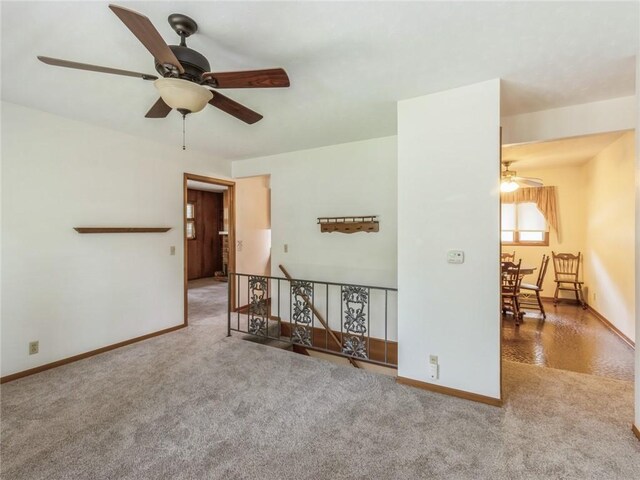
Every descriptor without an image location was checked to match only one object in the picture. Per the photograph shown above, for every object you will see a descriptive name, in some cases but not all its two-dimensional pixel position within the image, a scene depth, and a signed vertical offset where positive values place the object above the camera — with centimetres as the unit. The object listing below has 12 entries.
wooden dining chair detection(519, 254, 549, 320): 485 -107
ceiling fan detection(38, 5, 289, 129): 150 +86
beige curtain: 584 +72
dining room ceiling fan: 455 +85
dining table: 454 -54
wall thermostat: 239 -17
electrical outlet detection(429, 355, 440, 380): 249 -112
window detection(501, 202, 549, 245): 610 +22
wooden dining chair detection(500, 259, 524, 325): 450 -81
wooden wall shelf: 311 +9
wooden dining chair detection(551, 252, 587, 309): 555 -73
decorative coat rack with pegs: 372 +16
